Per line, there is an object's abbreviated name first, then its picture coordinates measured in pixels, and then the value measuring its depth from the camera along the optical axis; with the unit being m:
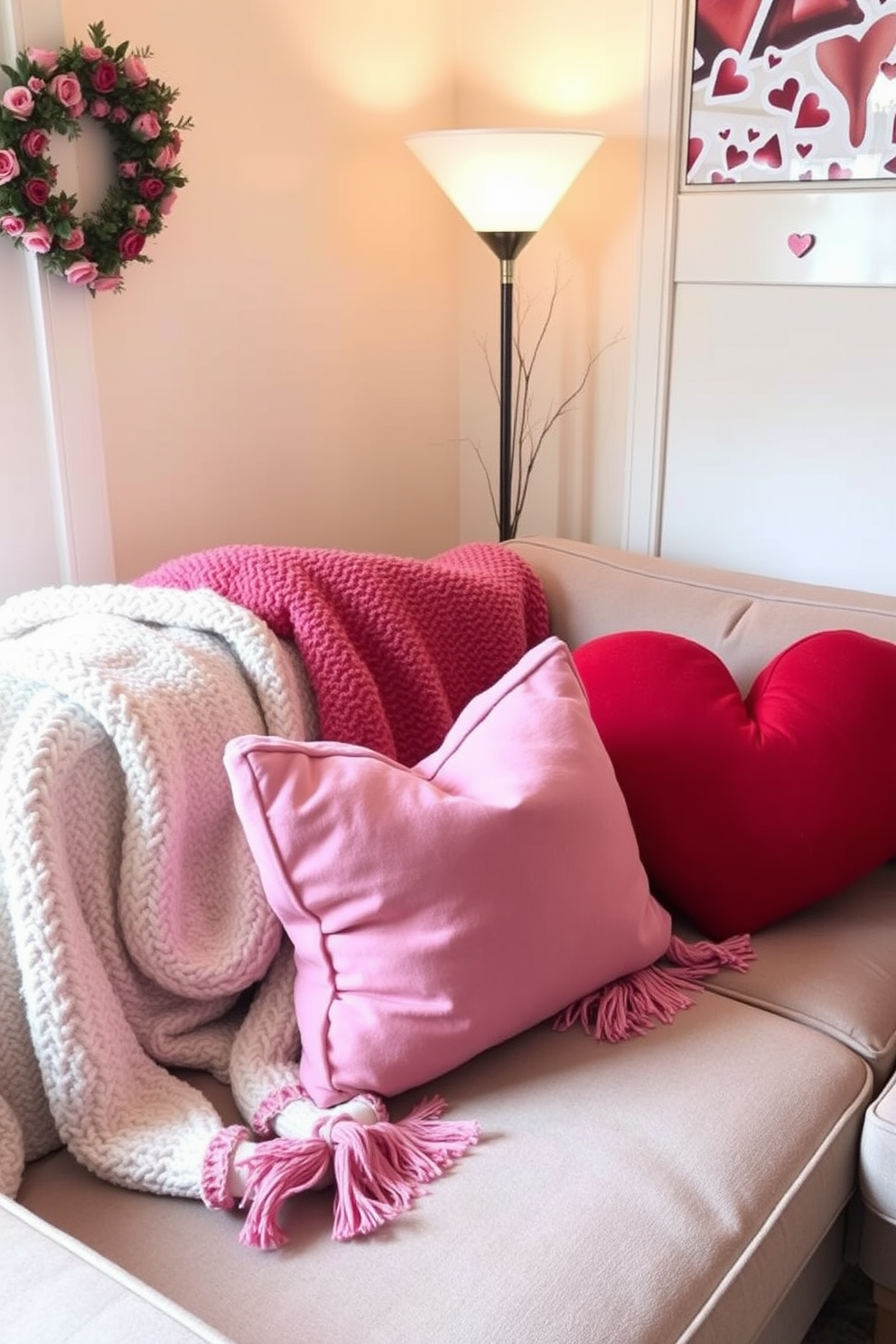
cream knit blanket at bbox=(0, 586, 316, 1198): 1.14
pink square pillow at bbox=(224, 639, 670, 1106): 1.17
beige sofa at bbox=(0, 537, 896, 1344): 0.94
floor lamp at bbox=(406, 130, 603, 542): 2.09
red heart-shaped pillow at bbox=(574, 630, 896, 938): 1.48
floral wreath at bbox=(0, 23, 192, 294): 1.73
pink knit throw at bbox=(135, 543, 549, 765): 1.44
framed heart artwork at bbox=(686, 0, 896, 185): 2.02
